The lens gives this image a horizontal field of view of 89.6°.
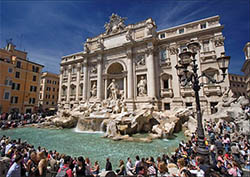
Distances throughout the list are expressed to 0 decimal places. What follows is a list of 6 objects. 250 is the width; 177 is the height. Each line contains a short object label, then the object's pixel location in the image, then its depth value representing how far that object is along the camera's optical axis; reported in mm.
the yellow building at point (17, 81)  20141
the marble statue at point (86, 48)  23609
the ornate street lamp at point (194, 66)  4264
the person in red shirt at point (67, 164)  3079
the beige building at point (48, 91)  31434
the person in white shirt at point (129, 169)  4507
